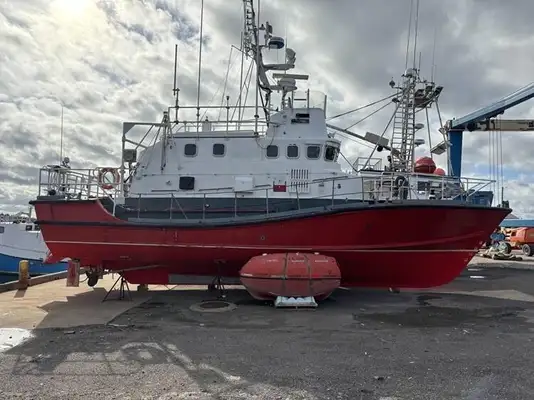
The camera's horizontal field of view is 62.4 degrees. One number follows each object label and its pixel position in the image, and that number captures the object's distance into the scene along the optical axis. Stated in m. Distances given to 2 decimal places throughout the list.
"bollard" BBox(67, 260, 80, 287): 8.90
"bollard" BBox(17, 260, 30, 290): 9.95
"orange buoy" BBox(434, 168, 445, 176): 13.89
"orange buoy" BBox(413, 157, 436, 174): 11.34
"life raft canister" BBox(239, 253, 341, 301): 7.87
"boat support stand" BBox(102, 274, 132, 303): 8.85
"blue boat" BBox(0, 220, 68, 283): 17.67
